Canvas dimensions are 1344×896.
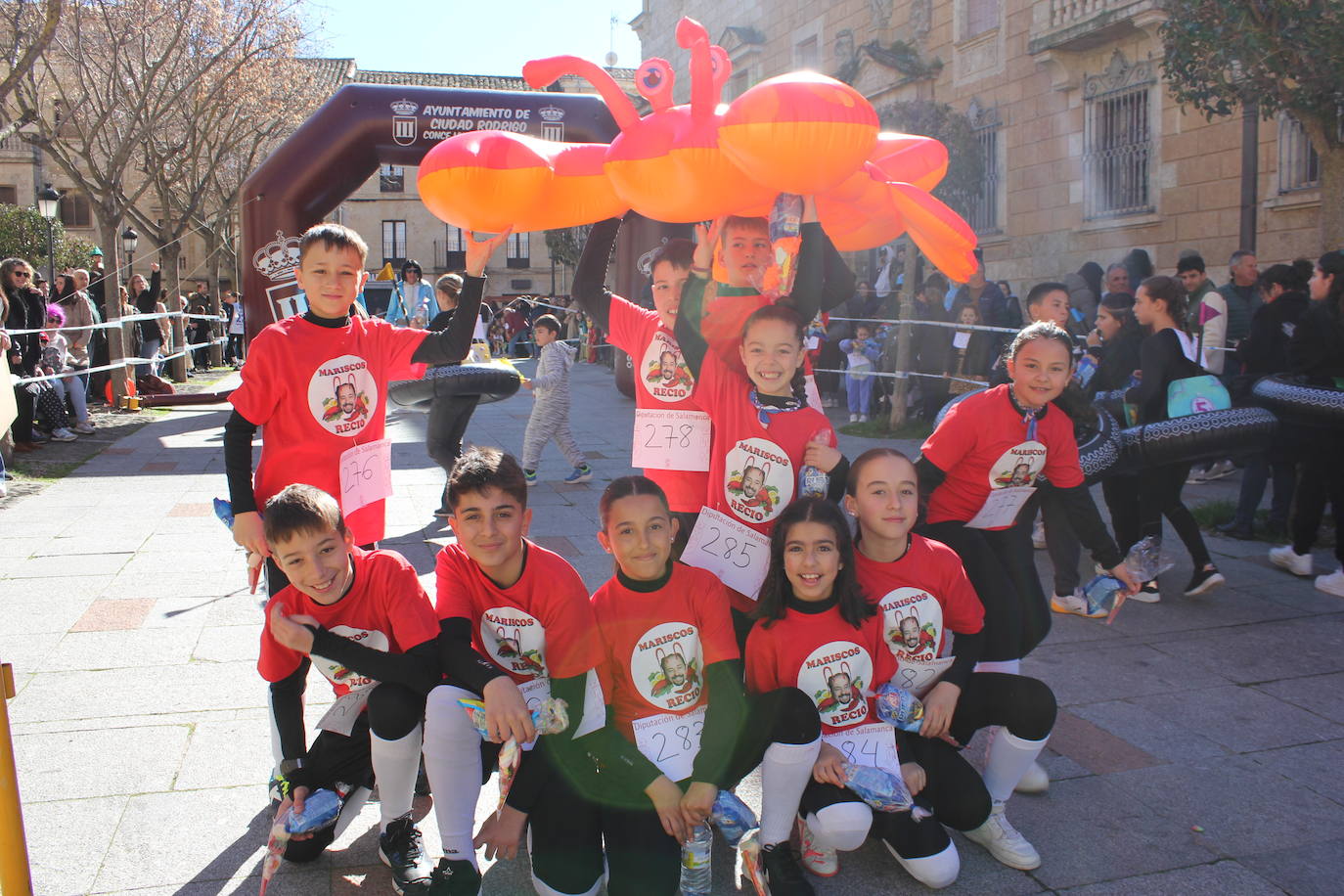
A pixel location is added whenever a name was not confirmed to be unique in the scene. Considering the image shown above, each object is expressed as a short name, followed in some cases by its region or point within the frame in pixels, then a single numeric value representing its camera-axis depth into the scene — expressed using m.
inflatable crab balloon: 2.65
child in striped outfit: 8.62
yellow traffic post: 2.00
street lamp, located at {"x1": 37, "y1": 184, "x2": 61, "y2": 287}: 17.67
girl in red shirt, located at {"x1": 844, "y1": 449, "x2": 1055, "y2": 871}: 2.87
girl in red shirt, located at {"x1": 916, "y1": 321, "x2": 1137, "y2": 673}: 3.44
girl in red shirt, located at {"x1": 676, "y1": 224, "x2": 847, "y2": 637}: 3.06
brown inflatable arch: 9.91
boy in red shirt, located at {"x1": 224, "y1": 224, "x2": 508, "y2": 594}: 3.01
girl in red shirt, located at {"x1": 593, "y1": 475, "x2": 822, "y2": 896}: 2.64
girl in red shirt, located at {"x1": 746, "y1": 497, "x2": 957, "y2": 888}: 2.75
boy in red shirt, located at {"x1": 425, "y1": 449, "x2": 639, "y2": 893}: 2.61
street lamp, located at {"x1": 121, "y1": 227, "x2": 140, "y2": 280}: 22.25
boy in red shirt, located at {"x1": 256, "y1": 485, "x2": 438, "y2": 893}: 2.67
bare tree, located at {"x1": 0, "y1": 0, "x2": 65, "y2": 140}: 8.09
